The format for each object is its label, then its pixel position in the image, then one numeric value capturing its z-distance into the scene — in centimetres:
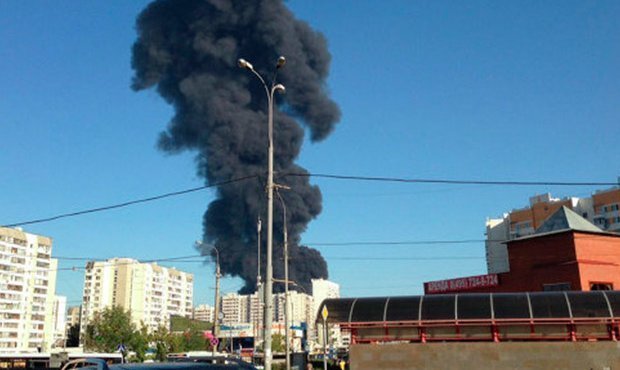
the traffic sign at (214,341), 3325
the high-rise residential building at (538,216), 10038
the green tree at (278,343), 12056
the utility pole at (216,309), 3422
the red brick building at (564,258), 2989
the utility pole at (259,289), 3322
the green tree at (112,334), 7888
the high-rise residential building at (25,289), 10231
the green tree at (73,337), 9031
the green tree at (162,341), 7161
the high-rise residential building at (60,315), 11968
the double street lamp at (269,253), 1748
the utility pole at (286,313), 2727
